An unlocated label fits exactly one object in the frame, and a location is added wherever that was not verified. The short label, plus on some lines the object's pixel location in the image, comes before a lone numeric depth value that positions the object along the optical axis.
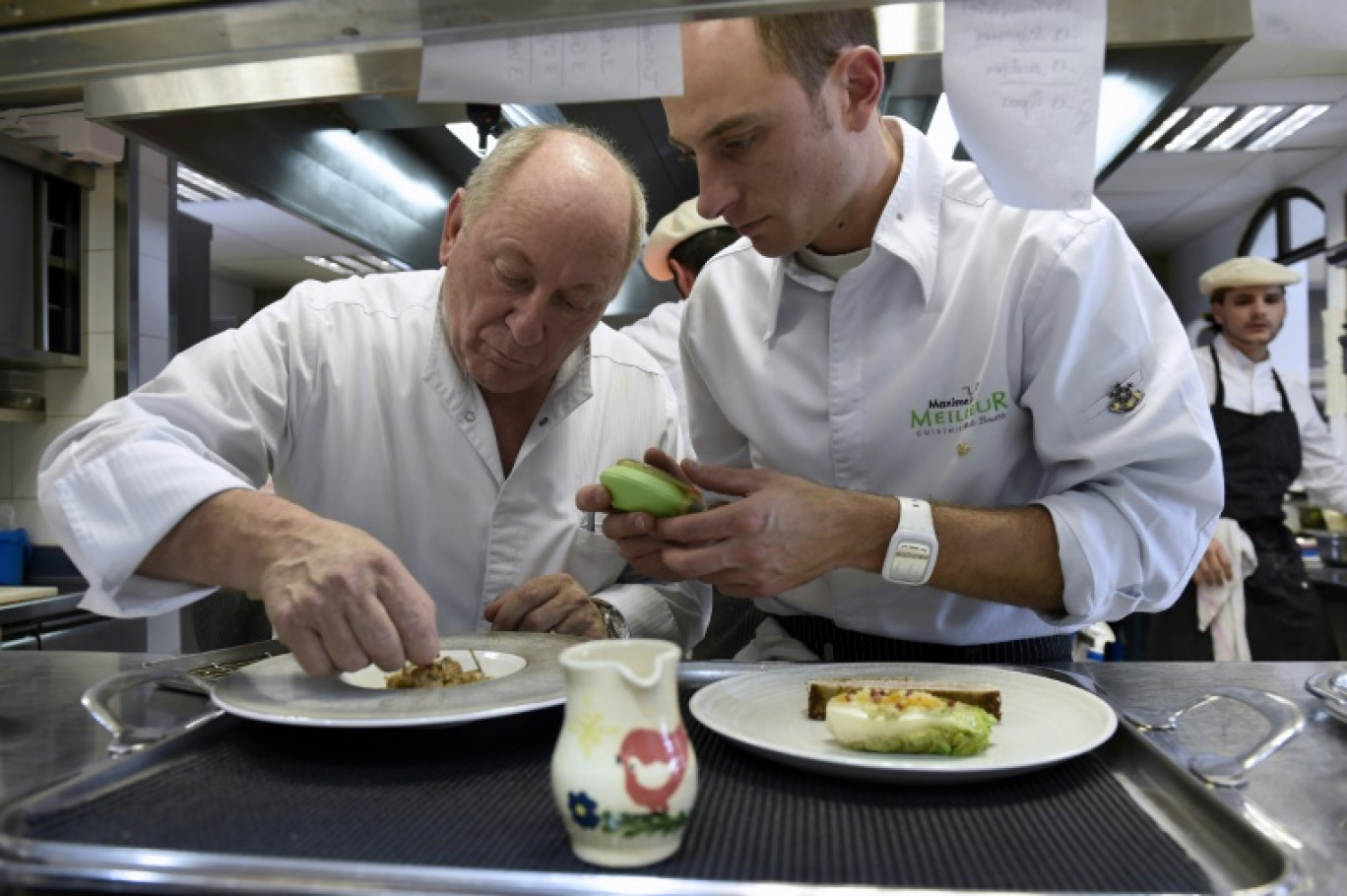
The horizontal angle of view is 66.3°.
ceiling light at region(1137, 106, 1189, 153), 5.41
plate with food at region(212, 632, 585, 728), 0.90
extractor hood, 0.93
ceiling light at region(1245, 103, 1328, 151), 5.60
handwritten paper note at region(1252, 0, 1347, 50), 0.89
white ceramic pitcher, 0.66
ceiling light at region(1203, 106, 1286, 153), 5.58
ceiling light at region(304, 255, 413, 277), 9.55
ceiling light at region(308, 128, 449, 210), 2.22
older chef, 1.54
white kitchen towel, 3.95
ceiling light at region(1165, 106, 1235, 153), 5.54
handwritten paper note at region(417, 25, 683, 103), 0.92
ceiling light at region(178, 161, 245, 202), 5.81
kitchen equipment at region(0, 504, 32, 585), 3.74
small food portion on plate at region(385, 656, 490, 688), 1.11
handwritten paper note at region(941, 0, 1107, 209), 0.87
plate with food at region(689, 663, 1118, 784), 0.83
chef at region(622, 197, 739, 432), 3.04
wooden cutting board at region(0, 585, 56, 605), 3.26
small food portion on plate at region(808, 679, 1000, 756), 0.89
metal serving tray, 0.63
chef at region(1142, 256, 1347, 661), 4.14
